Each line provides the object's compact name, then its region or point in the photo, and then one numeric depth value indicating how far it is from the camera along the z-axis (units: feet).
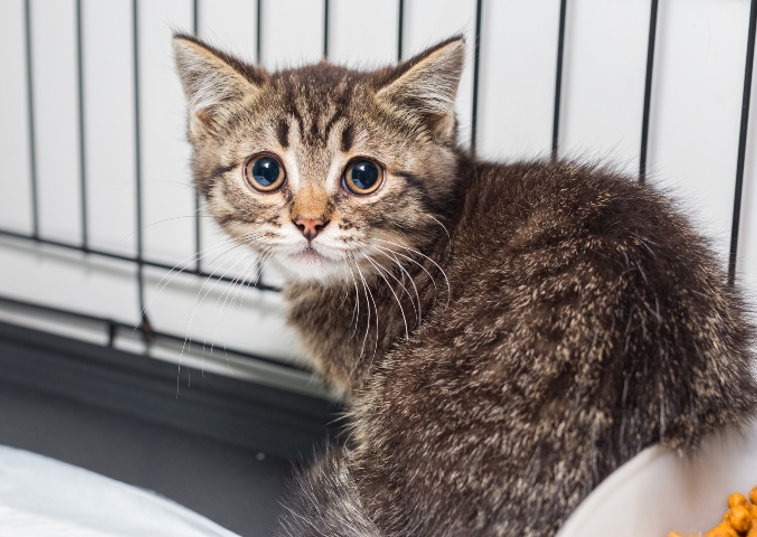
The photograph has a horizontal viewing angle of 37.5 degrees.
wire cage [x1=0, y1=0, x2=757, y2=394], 1.14
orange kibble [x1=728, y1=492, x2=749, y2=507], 0.91
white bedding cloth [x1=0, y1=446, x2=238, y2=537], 1.06
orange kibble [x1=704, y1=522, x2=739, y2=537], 0.89
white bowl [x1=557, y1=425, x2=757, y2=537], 0.81
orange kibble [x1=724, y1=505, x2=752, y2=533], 0.89
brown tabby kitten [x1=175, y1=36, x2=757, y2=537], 0.83
